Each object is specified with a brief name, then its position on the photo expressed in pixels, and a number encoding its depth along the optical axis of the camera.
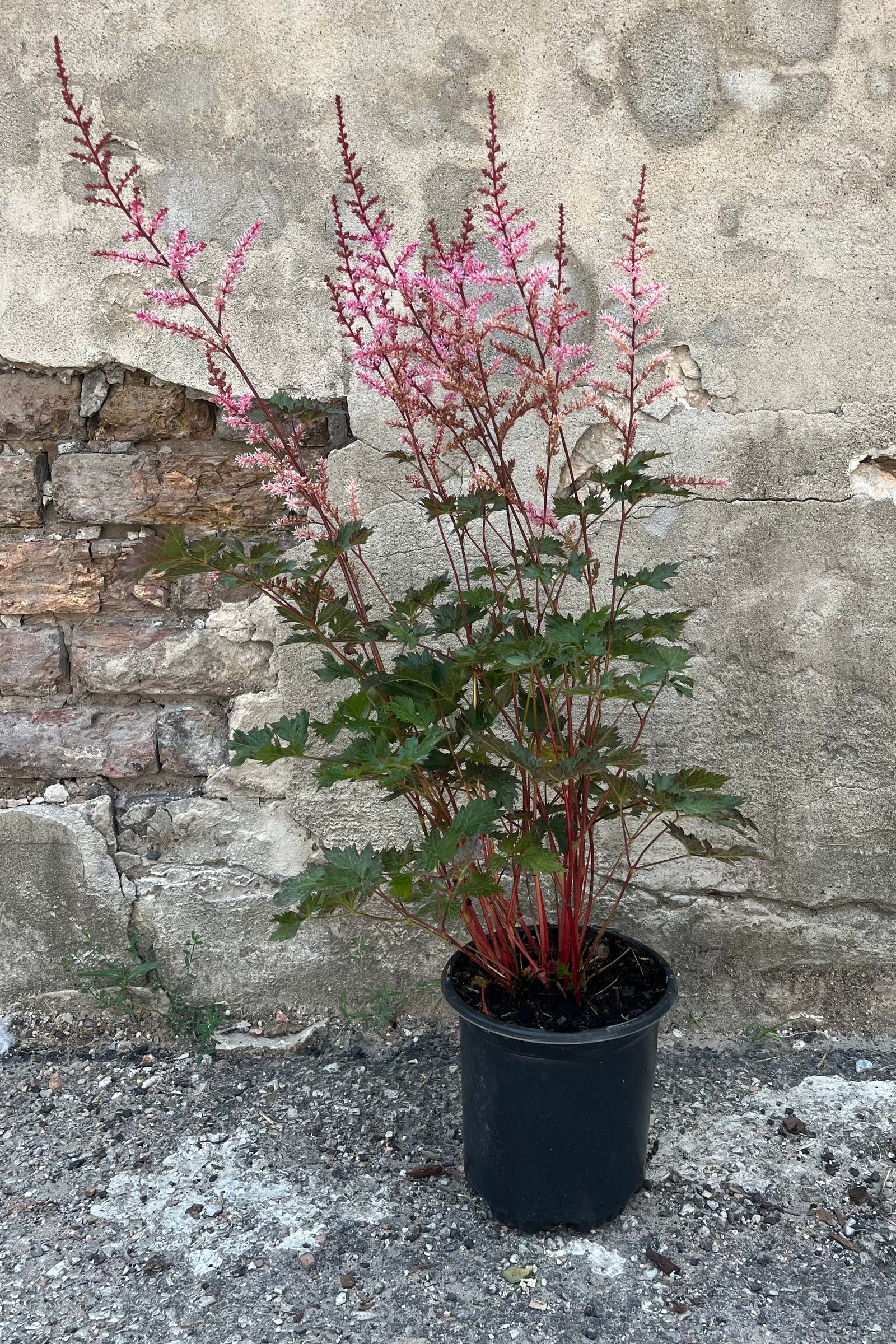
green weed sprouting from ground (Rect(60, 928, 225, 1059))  1.46
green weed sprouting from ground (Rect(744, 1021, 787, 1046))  1.46
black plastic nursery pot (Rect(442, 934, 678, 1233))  1.22
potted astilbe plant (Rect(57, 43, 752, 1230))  1.14
